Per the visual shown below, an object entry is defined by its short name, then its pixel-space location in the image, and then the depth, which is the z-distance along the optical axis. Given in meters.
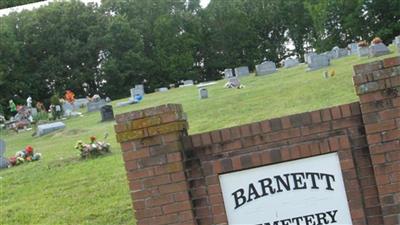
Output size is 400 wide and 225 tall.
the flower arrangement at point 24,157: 14.12
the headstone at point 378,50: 23.82
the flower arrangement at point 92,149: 12.70
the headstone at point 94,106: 28.83
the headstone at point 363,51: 25.92
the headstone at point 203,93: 21.60
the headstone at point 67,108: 28.59
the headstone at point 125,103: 27.28
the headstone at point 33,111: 28.64
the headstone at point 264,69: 28.50
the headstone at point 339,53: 30.36
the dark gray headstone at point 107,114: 21.31
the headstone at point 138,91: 30.61
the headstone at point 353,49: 29.91
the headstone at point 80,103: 33.19
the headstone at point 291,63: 31.55
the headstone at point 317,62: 23.98
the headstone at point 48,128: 21.03
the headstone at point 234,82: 23.78
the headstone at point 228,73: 33.80
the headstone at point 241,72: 32.13
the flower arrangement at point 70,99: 31.45
